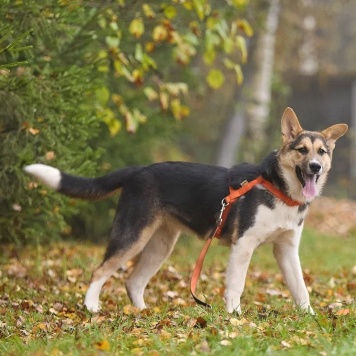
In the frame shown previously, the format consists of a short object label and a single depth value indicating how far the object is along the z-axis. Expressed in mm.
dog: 13367
